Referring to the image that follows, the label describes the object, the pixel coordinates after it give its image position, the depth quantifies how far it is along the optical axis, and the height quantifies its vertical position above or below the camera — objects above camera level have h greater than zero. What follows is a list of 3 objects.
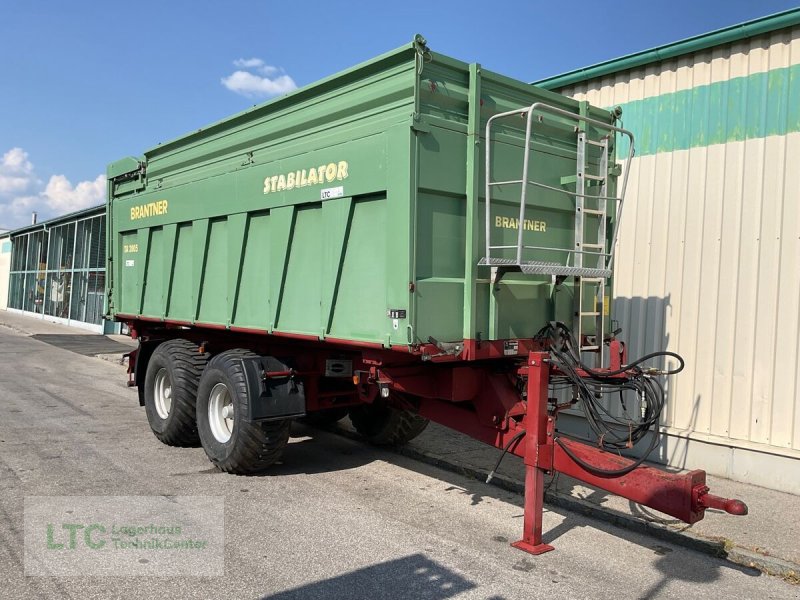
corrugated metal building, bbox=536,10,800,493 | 6.25 +0.91
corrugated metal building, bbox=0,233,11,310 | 37.94 +1.18
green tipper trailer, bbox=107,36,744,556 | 4.75 +0.46
